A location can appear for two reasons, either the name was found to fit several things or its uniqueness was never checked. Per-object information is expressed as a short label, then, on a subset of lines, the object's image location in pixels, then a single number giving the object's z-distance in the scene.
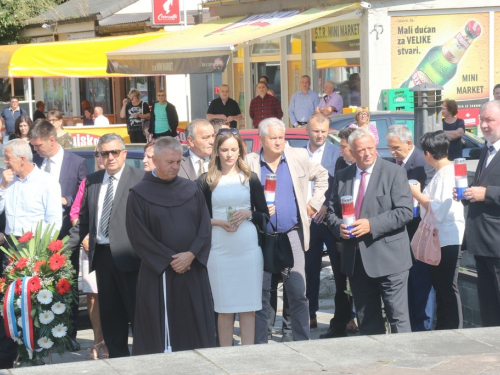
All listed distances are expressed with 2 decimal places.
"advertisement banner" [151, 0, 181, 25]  22.22
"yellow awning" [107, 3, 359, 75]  15.02
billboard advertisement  16.55
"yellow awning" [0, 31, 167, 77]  17.30
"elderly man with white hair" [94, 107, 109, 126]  22.27
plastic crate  16.19
